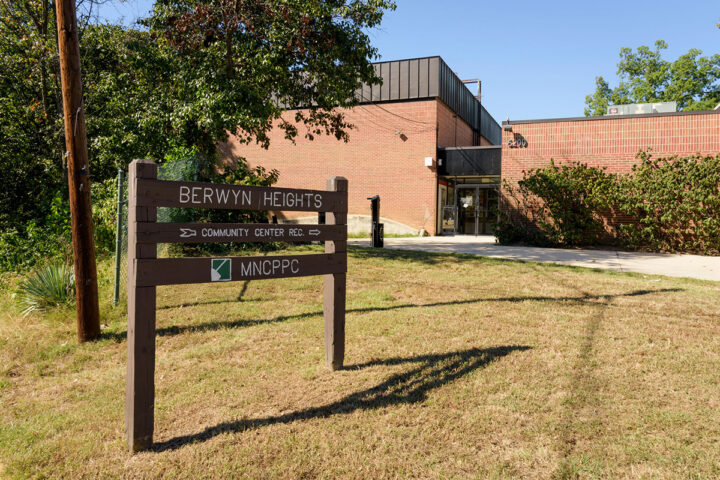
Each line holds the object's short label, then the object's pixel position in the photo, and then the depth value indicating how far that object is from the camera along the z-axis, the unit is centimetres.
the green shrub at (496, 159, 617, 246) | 1533
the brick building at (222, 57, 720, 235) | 2016
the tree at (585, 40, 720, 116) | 4150
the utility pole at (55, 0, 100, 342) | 509
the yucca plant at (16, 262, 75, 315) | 650
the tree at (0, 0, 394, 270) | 1066
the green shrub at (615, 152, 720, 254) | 1390
